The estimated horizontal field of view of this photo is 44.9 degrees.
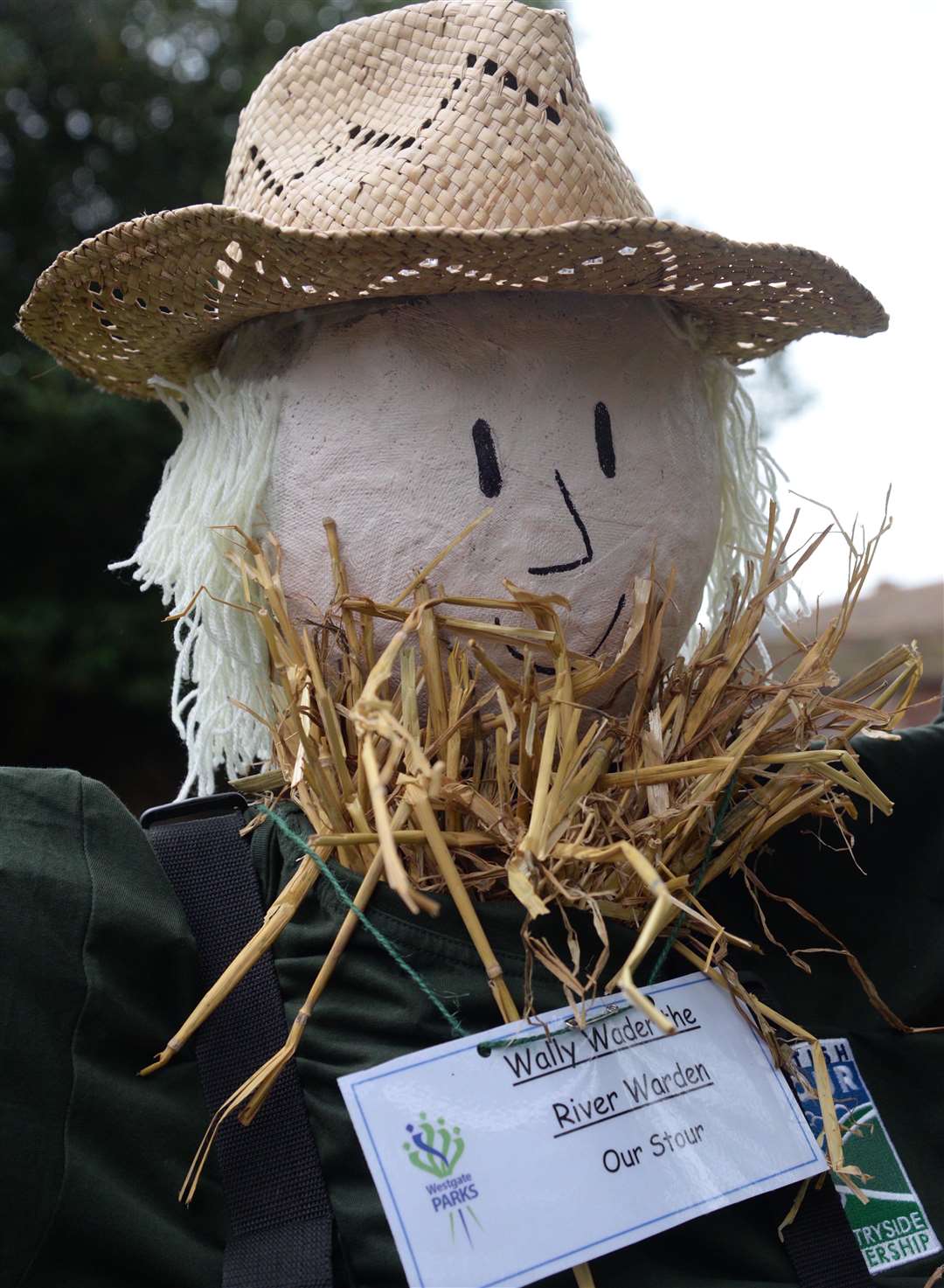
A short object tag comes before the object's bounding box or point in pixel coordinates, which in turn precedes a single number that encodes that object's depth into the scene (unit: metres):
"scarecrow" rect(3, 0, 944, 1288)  0.76
